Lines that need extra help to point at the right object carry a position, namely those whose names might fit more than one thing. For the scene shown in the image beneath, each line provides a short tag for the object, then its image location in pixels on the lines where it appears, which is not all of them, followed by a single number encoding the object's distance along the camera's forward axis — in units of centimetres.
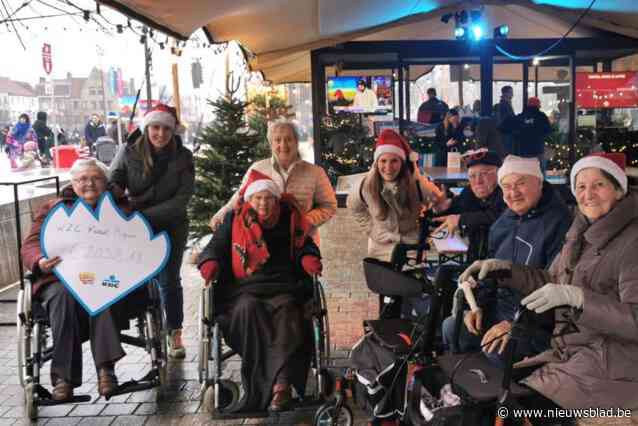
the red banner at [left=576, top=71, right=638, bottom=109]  1038
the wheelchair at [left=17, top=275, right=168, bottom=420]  366
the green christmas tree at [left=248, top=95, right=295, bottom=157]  950
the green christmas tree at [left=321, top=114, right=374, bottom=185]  1072
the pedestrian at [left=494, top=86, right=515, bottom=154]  1082
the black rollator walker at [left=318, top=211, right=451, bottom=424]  275
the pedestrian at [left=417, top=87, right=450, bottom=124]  1094
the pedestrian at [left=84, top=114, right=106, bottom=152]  2208
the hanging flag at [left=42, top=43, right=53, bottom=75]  1619
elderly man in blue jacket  309
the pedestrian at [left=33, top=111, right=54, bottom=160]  2050
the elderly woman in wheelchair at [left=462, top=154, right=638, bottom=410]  227
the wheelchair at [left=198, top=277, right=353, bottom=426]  347
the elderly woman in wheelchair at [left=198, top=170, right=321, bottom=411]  351
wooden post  1278
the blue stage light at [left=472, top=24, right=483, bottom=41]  1024
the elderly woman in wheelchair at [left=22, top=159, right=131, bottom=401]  368
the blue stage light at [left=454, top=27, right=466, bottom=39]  1023
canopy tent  500
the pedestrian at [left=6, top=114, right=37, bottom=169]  1945
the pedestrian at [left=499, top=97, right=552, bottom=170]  988
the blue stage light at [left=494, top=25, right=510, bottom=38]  1031
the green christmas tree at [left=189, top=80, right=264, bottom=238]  819
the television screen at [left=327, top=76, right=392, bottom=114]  1062
